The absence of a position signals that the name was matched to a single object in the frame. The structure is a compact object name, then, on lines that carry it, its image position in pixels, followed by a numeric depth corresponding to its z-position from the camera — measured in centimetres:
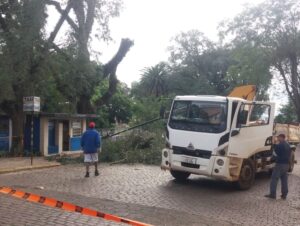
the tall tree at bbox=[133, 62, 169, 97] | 5023
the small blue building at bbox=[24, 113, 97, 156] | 1498
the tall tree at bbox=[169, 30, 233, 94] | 4726
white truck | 862
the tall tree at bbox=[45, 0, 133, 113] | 1463
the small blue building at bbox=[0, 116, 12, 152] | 1467
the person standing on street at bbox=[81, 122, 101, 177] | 1010
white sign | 1153
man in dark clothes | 828
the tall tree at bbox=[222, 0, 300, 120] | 2837
